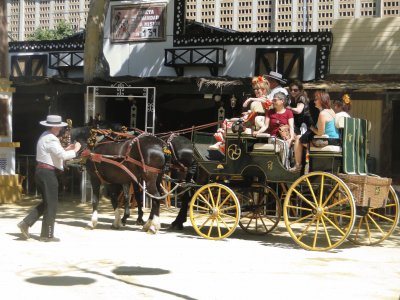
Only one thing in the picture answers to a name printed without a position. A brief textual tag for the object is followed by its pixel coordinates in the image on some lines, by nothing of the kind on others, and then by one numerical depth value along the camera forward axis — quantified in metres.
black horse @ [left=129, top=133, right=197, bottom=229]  12.73
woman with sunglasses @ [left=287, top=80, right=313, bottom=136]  11.75
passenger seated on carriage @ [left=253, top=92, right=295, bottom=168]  11.16
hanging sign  22.56
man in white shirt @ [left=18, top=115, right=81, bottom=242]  11.02
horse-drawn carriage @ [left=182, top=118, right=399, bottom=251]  10.52
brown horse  12.24
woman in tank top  10.71
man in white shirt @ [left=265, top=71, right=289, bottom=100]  11.39
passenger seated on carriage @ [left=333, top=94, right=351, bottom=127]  11.54
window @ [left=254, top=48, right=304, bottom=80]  20.75
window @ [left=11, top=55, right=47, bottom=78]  25.27
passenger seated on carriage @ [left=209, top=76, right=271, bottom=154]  11.30
